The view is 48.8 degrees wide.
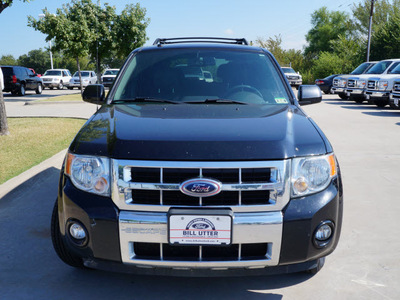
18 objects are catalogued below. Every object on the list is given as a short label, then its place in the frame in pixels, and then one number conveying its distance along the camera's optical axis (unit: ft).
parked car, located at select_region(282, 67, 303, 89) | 114.42
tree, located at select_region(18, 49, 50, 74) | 346.74
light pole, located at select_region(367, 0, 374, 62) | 112.46
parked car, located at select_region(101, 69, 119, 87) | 110.01
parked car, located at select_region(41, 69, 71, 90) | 128.06
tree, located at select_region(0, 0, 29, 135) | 29.71
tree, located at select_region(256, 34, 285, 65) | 182.74
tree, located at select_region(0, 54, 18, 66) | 375.66
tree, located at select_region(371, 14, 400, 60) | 113.09
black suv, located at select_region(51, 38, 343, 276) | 8.29
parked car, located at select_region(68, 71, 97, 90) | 124.98
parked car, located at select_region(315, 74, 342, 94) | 88.63
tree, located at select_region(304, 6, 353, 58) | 272.51
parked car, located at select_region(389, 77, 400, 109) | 48.83
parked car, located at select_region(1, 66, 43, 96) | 87.39
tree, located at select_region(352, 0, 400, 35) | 197.57
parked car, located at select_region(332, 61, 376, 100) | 70.04
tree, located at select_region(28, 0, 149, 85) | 74.95
